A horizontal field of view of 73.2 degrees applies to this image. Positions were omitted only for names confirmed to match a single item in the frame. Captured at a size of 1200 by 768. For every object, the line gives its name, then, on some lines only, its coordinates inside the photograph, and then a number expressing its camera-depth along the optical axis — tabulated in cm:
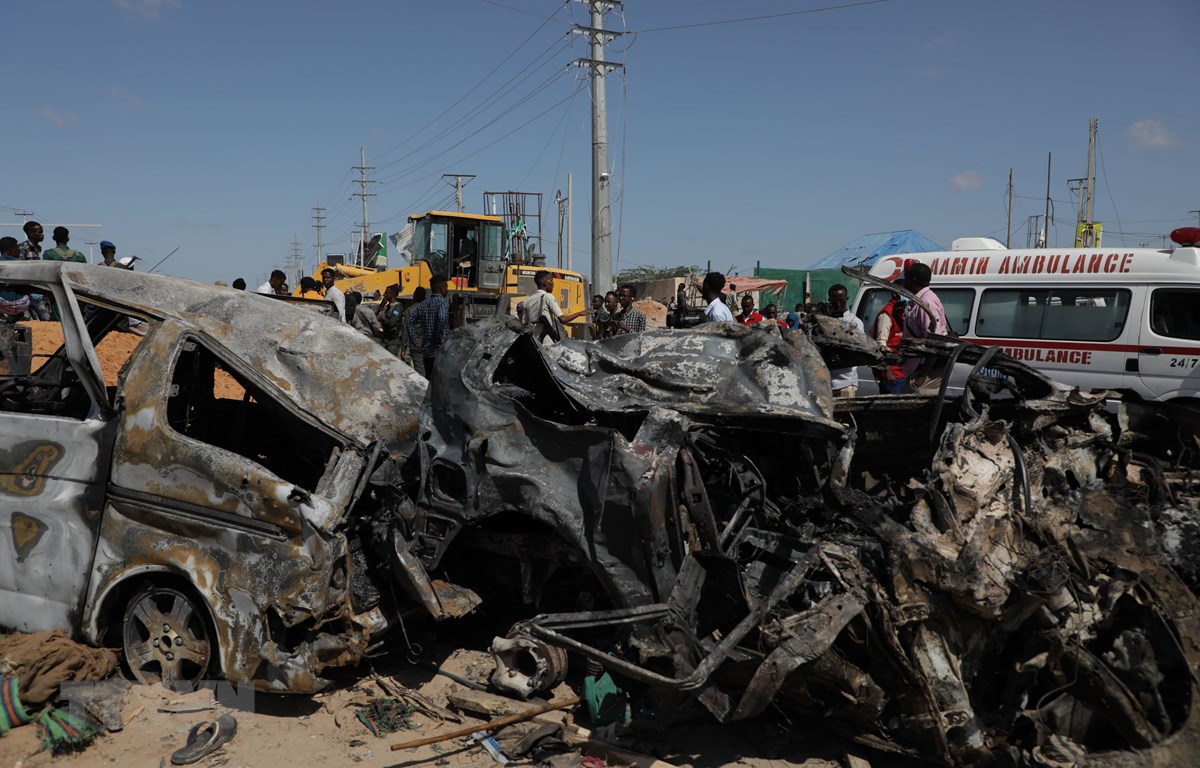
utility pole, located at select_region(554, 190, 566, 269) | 2991
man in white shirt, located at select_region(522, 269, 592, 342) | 870
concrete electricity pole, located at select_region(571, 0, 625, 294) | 1511
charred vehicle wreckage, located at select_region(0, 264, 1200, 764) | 292
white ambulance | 768
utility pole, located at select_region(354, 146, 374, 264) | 5556
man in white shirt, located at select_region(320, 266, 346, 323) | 1100
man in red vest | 626
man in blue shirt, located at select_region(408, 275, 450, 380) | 855
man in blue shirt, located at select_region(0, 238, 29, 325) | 923
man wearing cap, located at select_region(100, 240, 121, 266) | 1074
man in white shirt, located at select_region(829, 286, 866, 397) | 602
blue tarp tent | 2366
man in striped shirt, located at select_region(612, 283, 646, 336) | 910
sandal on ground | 333
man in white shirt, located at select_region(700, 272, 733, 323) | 738
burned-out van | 343
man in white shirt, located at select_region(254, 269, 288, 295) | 1086
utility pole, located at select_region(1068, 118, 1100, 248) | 3494
